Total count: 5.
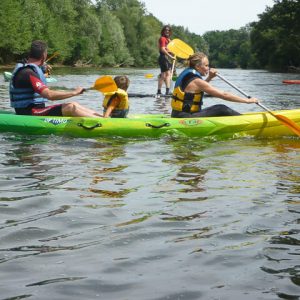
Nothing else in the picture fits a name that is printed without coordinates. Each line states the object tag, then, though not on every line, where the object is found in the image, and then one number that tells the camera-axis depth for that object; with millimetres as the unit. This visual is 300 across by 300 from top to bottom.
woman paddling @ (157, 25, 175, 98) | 13164
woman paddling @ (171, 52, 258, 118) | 7137
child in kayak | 7352
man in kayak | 6837
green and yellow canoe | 6949
